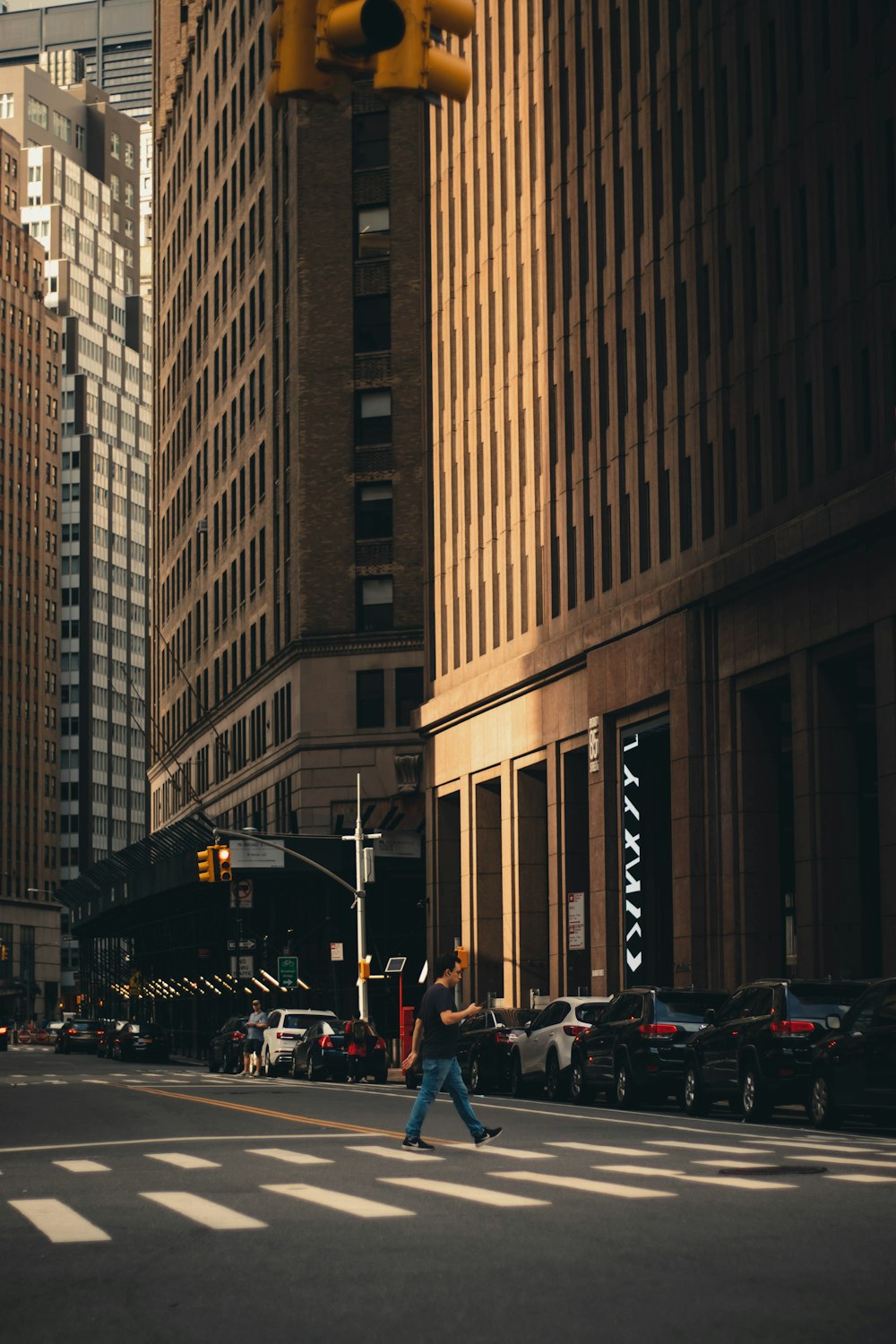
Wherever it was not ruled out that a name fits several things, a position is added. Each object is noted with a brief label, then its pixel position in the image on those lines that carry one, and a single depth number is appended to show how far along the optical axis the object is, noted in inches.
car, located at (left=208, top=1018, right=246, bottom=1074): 2201.0
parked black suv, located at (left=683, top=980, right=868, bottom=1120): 915.4
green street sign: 2412.6
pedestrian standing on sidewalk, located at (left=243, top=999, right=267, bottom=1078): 2037.4
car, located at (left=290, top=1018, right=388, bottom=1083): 1759.4
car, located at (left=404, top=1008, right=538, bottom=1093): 1328.7
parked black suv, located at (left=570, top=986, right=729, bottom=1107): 1078.4
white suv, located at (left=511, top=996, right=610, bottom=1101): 1216.2
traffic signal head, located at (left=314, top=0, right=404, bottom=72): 335.6
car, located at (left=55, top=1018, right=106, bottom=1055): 3346.5
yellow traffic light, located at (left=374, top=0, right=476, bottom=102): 334.0
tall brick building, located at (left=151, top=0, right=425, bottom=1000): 2869.1
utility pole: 1982.0
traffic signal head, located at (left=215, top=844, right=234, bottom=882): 1742.1
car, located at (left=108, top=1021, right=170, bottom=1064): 2768.2
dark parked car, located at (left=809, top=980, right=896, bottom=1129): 788.6
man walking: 757.9
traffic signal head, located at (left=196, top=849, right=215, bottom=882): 1708.9
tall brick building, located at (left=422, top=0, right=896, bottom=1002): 1515.7
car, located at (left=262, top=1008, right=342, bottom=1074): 1953.7
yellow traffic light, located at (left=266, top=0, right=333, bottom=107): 342.3
